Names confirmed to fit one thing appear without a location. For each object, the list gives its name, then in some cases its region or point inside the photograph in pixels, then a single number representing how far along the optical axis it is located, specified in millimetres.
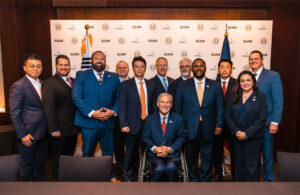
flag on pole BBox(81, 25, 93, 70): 3914
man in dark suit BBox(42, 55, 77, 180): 2838
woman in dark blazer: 2615
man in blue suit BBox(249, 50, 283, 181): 2900
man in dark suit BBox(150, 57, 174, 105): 3464
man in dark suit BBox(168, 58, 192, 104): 3779
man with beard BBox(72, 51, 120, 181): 2961
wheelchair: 2332
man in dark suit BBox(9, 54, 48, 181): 2664
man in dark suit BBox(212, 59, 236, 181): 3236
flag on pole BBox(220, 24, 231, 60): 4023
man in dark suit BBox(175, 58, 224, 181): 2928
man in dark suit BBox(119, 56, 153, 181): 3059
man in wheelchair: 2562
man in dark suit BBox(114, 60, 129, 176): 3664
